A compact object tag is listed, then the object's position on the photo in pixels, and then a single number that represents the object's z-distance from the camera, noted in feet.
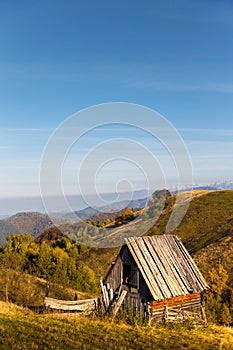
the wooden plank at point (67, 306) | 69.87
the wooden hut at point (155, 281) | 70.64
